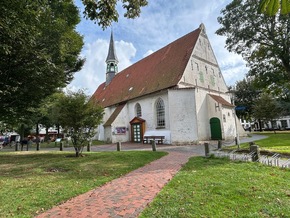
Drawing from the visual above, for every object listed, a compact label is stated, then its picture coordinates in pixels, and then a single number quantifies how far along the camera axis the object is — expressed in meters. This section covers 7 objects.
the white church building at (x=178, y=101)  19.83
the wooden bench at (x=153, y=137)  20.47
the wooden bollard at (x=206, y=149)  11.14
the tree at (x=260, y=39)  18.97
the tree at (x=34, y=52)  7.40
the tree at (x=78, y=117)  11.72
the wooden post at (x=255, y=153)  8.86
